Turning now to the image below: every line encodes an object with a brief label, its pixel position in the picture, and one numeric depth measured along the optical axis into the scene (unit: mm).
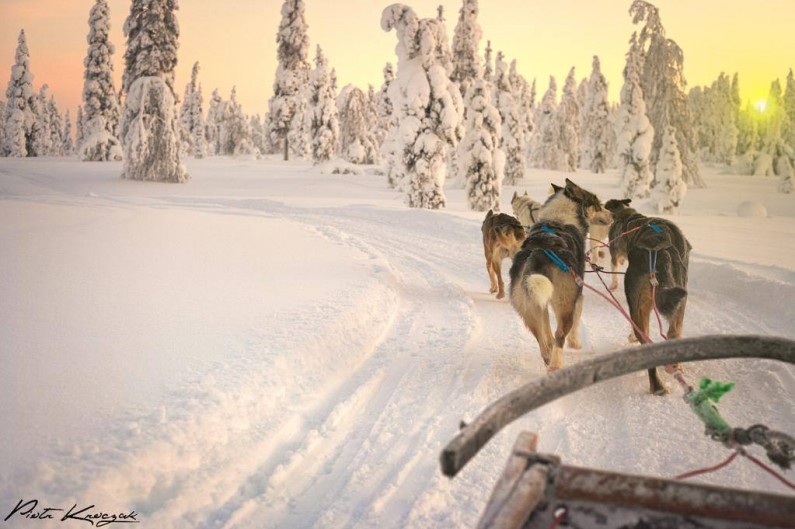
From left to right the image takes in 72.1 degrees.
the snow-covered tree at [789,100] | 52012
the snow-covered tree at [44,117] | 63169
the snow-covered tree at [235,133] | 68562
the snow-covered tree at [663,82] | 26656
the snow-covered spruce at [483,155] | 25766
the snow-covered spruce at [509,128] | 37281
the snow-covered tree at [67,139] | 82625
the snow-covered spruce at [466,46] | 36594
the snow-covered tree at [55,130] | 75181
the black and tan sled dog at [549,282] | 5227
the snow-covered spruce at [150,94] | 29906
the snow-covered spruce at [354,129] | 53281
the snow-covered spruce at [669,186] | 25234
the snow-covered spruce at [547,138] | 57250
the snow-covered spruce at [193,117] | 69062
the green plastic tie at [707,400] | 2083
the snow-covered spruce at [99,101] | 40531
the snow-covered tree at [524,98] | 54094
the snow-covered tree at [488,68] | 39156
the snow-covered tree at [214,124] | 75875
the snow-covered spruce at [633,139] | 30000
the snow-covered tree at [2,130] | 49794
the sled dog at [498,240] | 8242
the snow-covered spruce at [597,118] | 53312
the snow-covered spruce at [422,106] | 23484
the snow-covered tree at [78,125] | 57447
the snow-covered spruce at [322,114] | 45719
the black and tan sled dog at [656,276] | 4805
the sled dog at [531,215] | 9590
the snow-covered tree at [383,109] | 48438
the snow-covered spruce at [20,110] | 42478
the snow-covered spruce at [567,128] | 56156
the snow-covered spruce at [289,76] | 47512
